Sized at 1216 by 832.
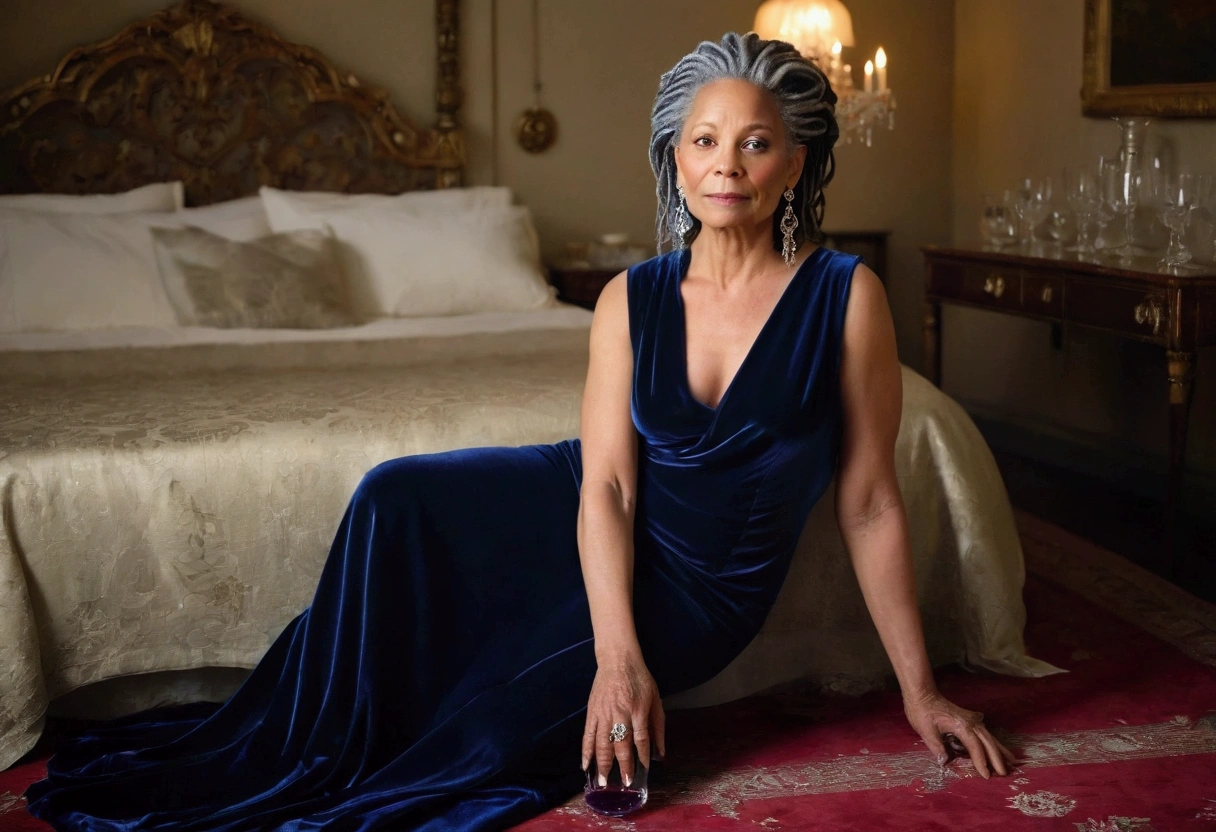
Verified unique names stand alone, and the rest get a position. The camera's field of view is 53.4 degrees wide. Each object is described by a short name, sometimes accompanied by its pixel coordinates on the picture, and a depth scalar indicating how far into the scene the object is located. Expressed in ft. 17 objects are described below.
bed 7.06
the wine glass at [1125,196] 12.01
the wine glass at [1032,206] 13.07
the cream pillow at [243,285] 11.59
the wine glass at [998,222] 13.44
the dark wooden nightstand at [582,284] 14.80
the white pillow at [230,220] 12.72
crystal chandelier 14.40
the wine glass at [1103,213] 12.24
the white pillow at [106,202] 12.74
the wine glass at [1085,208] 12.38
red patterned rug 6.15
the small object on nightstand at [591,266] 14.83
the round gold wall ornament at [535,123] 15.90
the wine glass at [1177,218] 10.69
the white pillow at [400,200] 13.64
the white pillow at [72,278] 11.50
